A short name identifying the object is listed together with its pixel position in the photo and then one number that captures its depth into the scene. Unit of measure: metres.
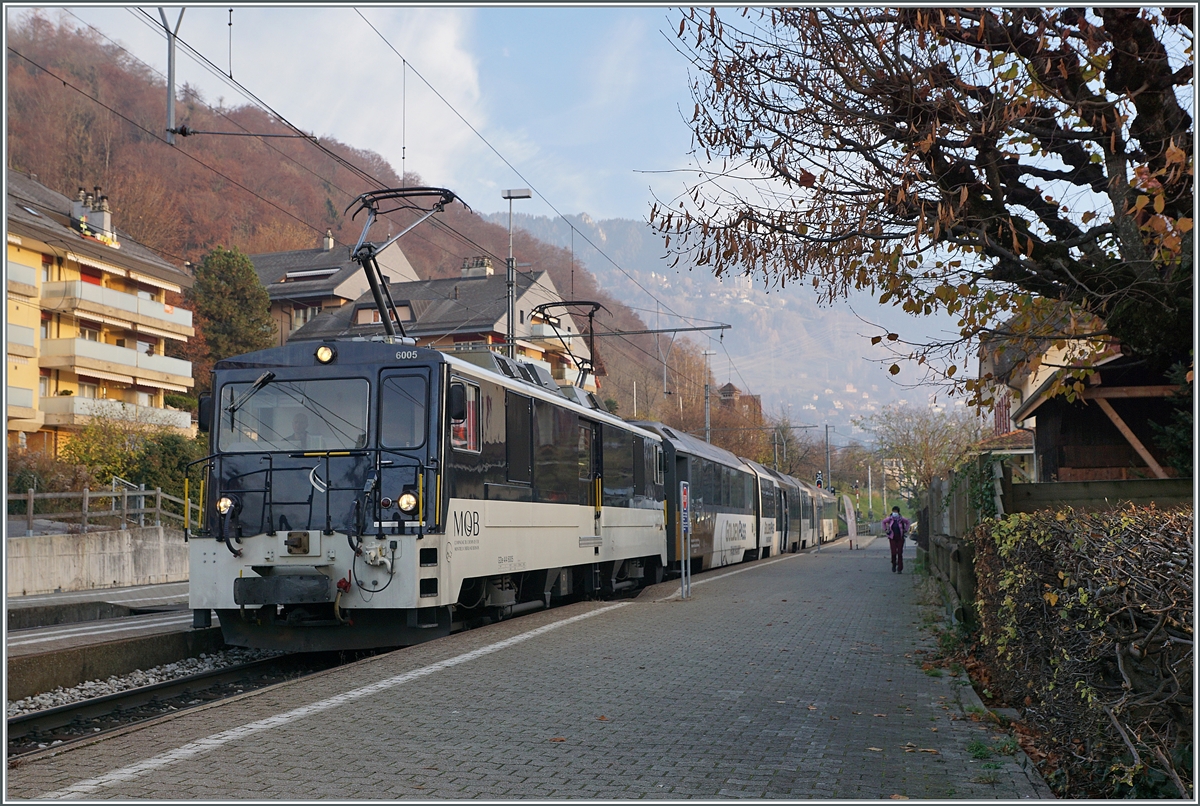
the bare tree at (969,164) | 7.25
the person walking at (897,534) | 28.11
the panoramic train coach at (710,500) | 22.19
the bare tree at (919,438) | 64.50
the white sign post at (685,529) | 17.11
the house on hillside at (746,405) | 81.88
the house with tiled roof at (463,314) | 59.78
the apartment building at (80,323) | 37.41
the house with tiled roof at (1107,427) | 15.70
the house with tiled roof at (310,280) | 64.94
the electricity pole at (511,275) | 23.30
